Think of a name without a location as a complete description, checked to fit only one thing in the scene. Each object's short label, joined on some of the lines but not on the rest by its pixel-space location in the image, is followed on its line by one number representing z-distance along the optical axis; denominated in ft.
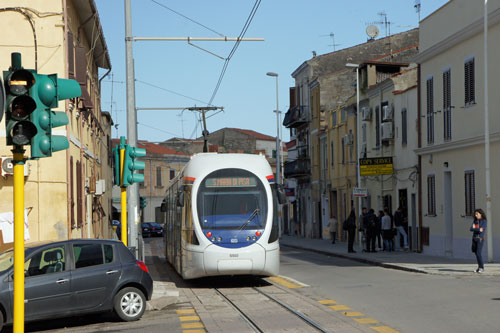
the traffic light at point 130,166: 59.21
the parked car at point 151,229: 241.76
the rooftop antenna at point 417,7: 156.66
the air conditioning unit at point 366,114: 140.15
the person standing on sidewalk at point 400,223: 118.01
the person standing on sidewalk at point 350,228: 114.83
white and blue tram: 62.03
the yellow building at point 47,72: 69.82
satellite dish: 188.55
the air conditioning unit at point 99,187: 102.68
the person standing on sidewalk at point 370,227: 113.50
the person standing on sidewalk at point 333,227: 155.17
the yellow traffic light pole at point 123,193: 58.80
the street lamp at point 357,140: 130.80
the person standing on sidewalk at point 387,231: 114.16
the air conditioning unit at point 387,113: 127.03
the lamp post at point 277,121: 197.84
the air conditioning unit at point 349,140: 154.71
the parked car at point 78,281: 41.98
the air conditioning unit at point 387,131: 127.71
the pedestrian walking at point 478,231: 70.94
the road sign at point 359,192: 117.29
